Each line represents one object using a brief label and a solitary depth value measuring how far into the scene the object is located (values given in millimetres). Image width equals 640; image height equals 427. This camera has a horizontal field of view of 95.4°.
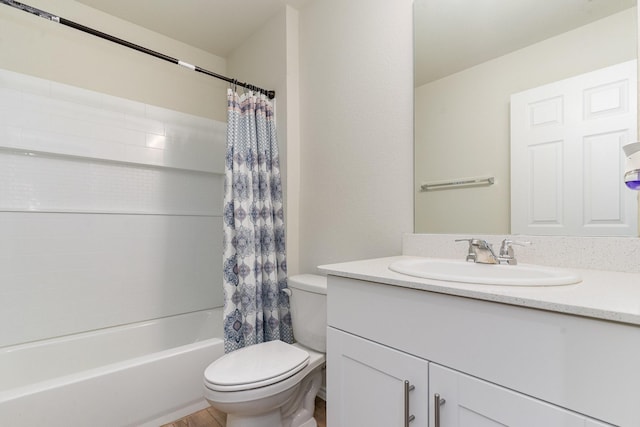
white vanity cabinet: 549
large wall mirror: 997
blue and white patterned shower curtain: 1697
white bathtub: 1213
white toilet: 1171
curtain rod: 1323
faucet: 1060
